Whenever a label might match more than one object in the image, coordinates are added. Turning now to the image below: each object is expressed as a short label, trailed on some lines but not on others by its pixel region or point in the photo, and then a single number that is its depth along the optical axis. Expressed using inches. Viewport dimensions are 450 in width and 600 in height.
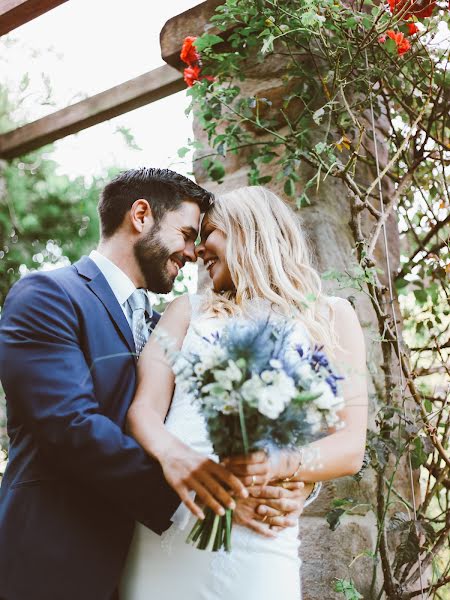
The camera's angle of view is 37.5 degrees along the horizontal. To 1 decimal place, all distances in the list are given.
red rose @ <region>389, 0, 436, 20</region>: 82.0
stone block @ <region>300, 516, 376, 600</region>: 80.2
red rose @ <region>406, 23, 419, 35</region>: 86.3
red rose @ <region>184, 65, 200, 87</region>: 97.7
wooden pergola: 110.4
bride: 58.1
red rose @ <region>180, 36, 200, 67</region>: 96.7
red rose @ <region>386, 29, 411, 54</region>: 84.7
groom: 59.7
